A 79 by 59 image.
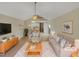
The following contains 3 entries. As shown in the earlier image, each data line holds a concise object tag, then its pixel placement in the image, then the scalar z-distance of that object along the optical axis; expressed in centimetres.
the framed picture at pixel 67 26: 129
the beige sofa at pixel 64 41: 139
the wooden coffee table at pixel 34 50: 176
